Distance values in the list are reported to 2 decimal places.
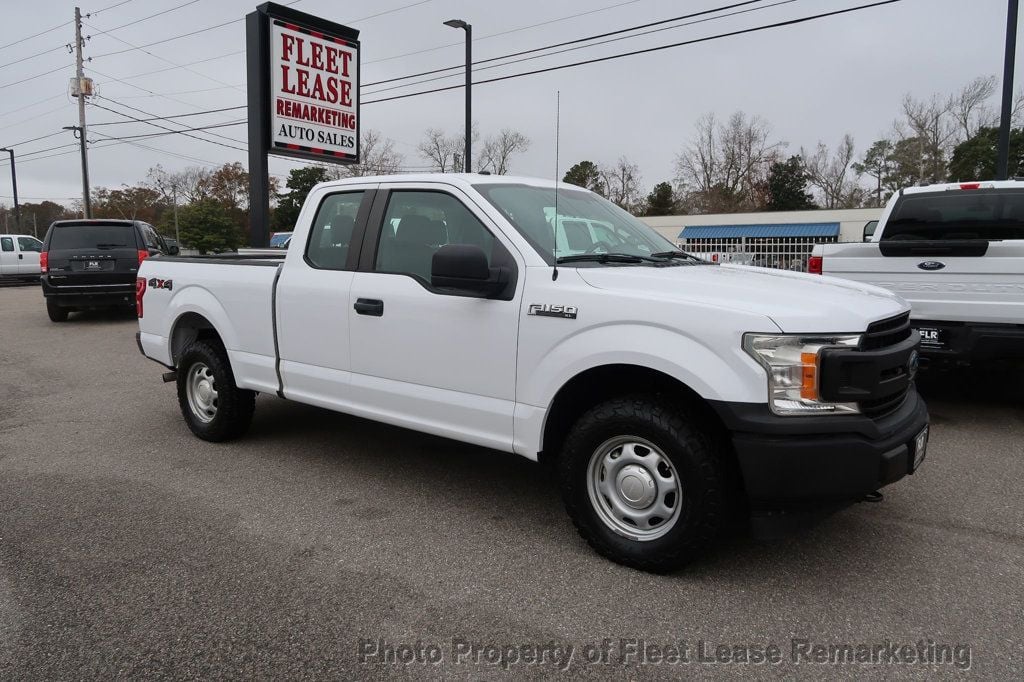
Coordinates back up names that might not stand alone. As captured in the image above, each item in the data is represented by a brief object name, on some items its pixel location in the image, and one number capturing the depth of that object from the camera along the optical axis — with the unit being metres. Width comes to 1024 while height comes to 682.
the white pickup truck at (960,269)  5.68
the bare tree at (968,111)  49.22
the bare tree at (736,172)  64.62
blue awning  39.25
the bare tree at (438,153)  43.19
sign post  10.29
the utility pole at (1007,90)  11.91
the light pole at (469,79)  17.25
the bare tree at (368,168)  41.78
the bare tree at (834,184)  64.62
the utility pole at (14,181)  52.69
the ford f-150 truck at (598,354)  3.03
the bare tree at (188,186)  76.50
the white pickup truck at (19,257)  24.26
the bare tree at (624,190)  51.75
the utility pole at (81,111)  34.19
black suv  13.24
